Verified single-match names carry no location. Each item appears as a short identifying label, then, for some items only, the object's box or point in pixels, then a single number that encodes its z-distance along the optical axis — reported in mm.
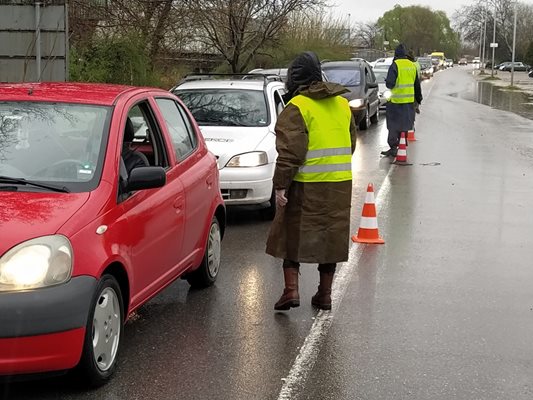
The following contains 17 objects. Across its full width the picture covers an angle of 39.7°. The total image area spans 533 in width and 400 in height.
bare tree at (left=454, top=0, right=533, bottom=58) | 108150
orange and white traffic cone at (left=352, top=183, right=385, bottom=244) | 7949
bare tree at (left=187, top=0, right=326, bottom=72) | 19547
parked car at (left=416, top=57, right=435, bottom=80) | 64250
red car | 3711
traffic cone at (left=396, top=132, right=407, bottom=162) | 14148
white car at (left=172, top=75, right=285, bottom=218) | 8711
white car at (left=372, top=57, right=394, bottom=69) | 33281
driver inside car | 5004
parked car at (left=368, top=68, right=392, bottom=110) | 26631
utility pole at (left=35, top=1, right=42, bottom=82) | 11211
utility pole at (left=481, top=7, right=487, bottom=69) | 97250
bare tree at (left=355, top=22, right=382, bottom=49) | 100375
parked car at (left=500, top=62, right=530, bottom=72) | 99162
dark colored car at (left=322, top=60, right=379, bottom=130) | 20094
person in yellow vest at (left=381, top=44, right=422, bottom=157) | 14562
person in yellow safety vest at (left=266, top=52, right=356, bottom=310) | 5324
